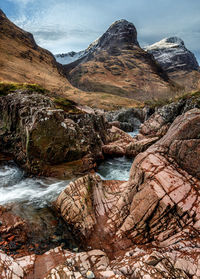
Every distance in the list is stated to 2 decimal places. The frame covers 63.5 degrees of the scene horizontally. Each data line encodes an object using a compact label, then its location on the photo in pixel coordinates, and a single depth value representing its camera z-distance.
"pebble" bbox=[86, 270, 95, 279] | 3.45
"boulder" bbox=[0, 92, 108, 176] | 10.20
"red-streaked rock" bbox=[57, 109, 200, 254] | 4.81
